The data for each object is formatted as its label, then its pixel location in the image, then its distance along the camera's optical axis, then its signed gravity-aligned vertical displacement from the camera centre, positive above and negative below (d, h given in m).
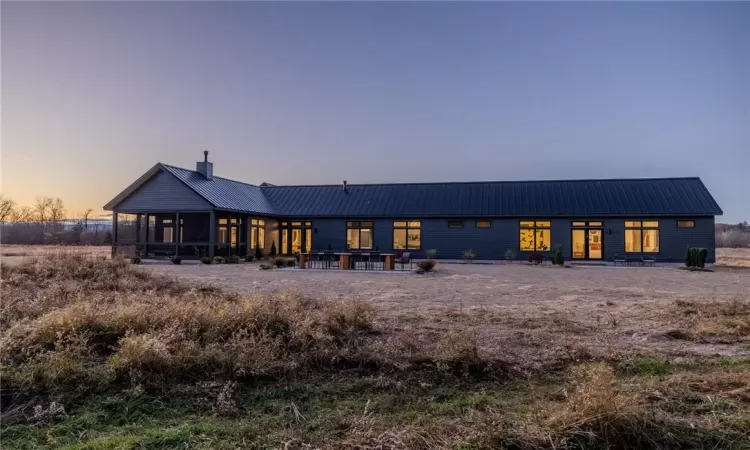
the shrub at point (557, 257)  20.12 -0.97
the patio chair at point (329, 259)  18.31 -0.98
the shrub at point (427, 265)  16.03 -1.06
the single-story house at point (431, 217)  21.61 +0.88
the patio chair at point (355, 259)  18.12 -0.98
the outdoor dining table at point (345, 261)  17.42 -1.04
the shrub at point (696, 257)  18.55 -0.86
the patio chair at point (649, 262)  20.73 -1.19
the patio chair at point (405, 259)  17.61 -0.94
